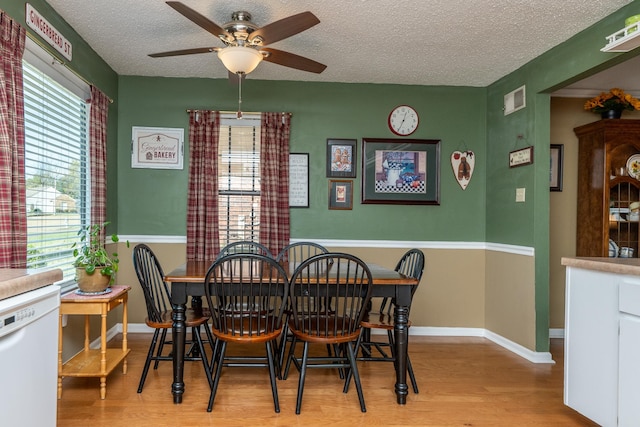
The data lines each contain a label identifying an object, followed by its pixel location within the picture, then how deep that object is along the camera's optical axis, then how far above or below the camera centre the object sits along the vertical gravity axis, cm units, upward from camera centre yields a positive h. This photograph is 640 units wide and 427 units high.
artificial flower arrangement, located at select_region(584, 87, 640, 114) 397 +104
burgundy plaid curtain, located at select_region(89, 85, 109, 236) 354 +46
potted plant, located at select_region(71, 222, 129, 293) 281 -40
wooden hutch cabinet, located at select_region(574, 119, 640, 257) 387 +25
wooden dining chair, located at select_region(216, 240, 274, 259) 361 -36
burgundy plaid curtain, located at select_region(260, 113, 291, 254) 422 +30
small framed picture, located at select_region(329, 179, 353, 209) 437 +18
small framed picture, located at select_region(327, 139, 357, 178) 437 +55
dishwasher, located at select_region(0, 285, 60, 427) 141 -54
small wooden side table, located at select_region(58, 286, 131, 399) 269 -87
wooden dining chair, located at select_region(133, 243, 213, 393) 279 -74
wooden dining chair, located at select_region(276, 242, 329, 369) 315 -44
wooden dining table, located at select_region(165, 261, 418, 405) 263 -62
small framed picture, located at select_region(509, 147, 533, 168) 369 +50
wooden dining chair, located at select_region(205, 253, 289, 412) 246 -65
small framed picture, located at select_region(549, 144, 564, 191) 428 +51
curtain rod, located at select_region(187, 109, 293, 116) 422 +98
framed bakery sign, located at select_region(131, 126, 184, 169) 425 +63
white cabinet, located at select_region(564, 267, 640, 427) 200 -68
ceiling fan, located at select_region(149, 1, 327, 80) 239 +106
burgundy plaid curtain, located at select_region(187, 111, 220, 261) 419 +23
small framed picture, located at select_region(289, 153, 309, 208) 434 +32
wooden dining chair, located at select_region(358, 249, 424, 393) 289 -76
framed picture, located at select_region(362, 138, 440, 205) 439 +42
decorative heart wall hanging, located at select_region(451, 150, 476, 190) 445 +49
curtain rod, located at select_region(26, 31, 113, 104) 263 +104
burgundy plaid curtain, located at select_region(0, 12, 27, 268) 226 +33
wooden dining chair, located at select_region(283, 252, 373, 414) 251 -64
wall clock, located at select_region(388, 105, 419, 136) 443 +95
